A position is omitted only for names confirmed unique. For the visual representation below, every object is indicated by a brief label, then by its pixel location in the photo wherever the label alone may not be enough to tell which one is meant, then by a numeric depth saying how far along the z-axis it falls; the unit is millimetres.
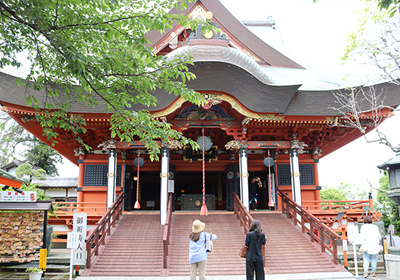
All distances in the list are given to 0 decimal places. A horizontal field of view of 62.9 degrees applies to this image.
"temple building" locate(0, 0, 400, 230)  10500
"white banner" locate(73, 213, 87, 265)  8031
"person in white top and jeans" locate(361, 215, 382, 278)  7402
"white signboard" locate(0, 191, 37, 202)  8141
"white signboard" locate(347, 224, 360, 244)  8070
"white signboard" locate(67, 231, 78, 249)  7609
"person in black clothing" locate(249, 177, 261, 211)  14273
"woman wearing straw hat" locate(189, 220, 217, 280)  5559
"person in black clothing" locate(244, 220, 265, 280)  5684
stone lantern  9673
